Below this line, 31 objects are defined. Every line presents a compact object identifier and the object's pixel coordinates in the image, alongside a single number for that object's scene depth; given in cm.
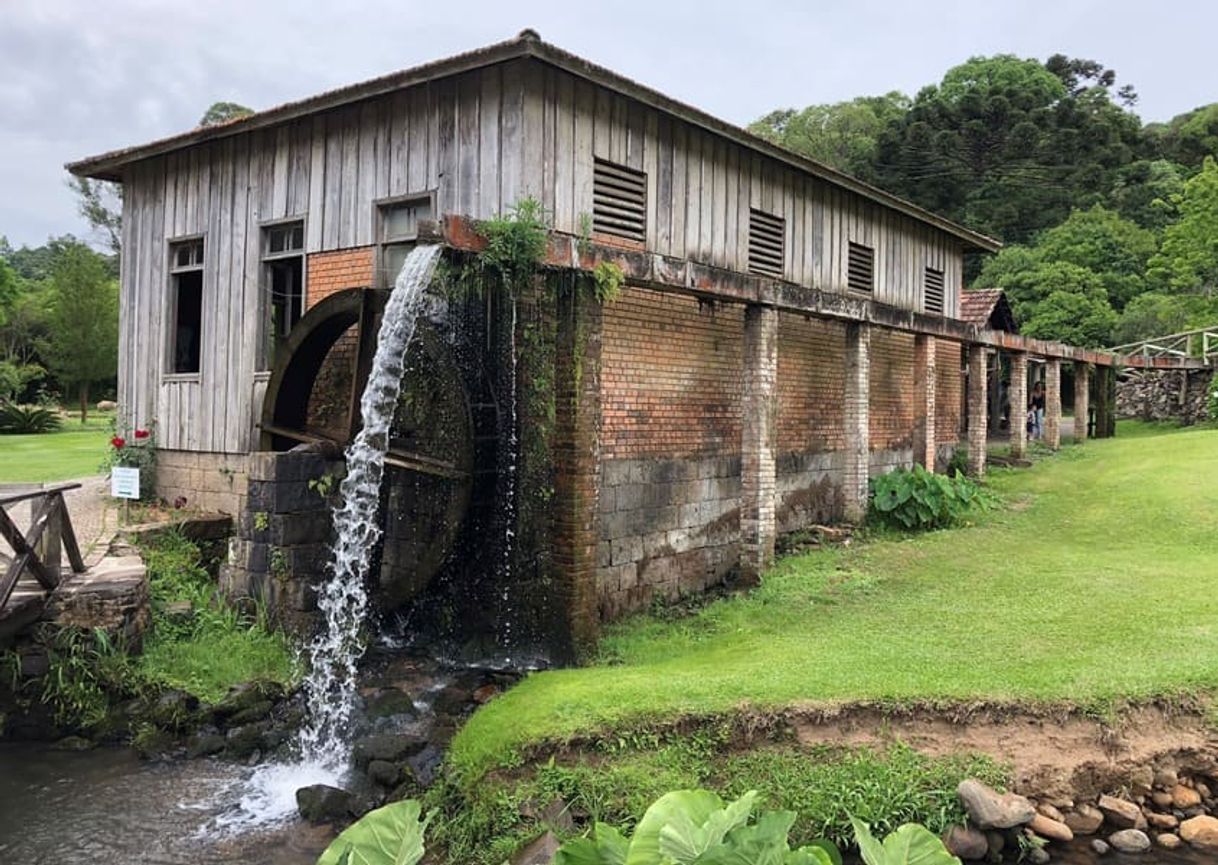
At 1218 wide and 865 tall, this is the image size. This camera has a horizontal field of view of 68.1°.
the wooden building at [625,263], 737
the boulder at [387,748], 525
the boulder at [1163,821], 447
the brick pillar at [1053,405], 1578
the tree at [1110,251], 2698
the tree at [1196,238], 2278
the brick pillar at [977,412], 1277
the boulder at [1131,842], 433
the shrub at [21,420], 2200
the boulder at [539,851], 391
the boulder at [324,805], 477
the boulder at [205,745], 573
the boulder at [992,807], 423
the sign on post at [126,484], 811
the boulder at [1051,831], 433
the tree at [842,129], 3466
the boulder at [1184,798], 458
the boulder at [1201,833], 437
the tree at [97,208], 2978
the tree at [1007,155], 3155
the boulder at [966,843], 417
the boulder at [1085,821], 442
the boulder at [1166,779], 464
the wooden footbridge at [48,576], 608
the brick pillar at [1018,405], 1412
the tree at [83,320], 2456
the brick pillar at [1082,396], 1756
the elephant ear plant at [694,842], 176
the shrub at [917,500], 995
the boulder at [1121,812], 445
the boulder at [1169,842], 437
